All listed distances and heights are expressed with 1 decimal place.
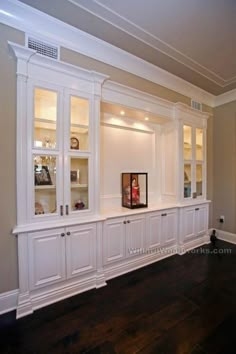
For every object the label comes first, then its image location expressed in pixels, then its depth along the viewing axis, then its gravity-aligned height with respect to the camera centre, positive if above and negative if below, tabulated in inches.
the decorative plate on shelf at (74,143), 92.5 +16.3
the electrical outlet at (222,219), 161.9 -37.6
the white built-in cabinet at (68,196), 79.0 -9.8
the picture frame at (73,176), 92.5 -0.2
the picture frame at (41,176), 83.9 -0.2
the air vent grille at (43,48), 80.7 +56.5
